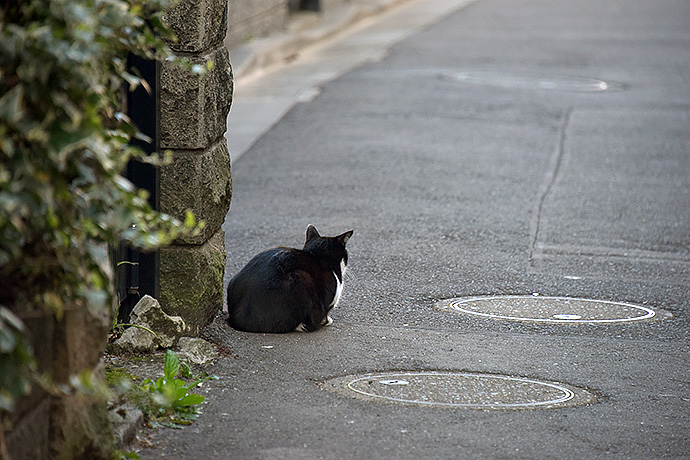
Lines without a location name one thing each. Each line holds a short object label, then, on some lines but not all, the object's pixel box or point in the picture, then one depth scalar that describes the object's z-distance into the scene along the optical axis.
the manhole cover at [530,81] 31.75
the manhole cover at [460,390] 9.65
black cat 11.26
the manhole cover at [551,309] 12.87
